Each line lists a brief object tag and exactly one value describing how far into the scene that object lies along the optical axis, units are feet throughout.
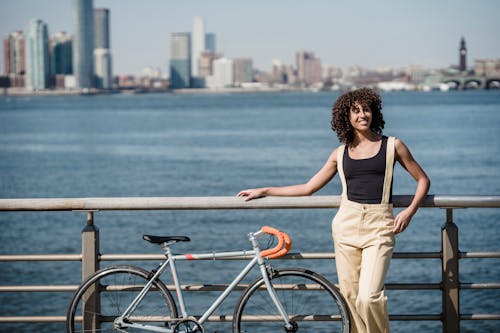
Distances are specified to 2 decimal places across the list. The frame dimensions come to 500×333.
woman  15.96
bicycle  16.42
